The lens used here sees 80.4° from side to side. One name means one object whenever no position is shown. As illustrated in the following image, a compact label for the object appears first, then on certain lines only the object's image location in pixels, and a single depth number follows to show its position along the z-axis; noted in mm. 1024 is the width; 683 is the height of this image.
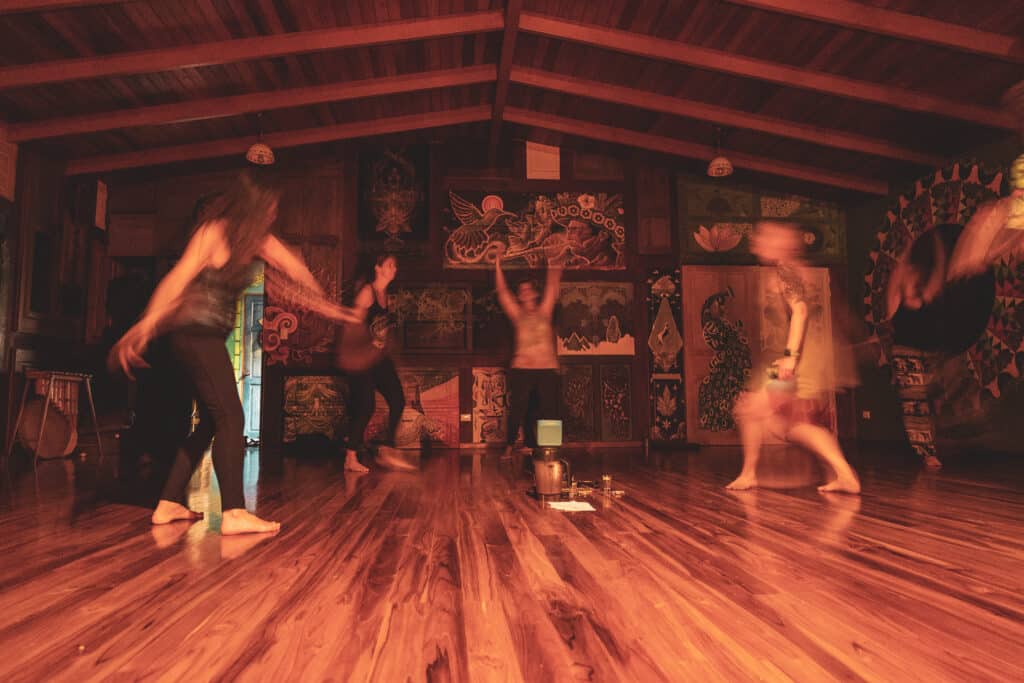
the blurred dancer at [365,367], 4691
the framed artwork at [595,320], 7973
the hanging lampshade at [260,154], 6477
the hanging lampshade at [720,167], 6887
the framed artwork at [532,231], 7980
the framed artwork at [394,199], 7930
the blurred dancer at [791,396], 3404
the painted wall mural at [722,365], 8062
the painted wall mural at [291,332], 7539
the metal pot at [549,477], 3176
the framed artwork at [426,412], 7535
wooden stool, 5391
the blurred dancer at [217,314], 2248
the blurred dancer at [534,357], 4984
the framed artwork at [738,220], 8320
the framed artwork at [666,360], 7910
